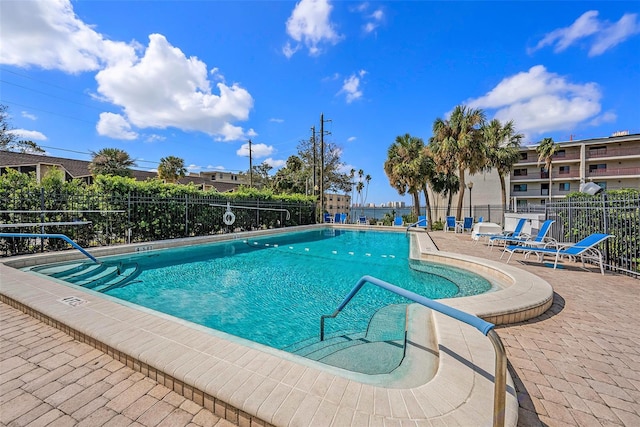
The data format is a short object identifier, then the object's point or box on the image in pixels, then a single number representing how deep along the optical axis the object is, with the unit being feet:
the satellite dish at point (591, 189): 27.73
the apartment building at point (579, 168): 98.78
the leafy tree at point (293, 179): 106.22
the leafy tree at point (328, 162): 103.71
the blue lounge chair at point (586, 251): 18.47
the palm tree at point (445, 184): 81.92
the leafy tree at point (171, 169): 94.83
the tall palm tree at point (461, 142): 59.57
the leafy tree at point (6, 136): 63.26
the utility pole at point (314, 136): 79.85
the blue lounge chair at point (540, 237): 23.75
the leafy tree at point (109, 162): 72.64
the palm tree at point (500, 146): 72.13
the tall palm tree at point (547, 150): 93.20
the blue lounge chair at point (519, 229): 28.69
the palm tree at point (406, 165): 72.33
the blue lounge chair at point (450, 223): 55.93
